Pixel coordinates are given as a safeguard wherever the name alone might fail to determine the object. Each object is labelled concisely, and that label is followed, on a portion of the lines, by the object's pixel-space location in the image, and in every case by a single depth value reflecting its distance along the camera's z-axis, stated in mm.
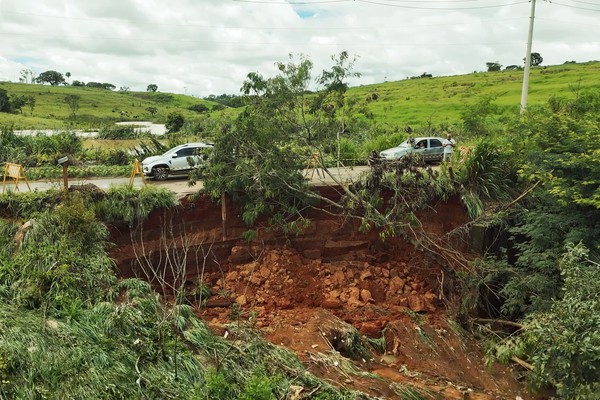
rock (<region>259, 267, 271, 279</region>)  12719
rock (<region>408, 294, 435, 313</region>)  12609
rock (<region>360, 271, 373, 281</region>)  13391
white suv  17391
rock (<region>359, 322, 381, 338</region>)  11328
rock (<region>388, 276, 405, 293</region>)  13280
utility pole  18802
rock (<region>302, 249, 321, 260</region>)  14023
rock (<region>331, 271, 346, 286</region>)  13069
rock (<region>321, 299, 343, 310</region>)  12305
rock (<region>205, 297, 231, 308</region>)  11758
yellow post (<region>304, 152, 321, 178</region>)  13047
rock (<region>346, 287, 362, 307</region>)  12367
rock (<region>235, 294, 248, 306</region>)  11730
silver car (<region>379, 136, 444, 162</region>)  21172
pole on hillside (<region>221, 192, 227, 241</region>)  13008
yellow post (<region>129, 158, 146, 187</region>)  13612
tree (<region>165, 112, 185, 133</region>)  33656
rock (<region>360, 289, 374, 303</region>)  12658
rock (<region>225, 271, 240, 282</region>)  12727
